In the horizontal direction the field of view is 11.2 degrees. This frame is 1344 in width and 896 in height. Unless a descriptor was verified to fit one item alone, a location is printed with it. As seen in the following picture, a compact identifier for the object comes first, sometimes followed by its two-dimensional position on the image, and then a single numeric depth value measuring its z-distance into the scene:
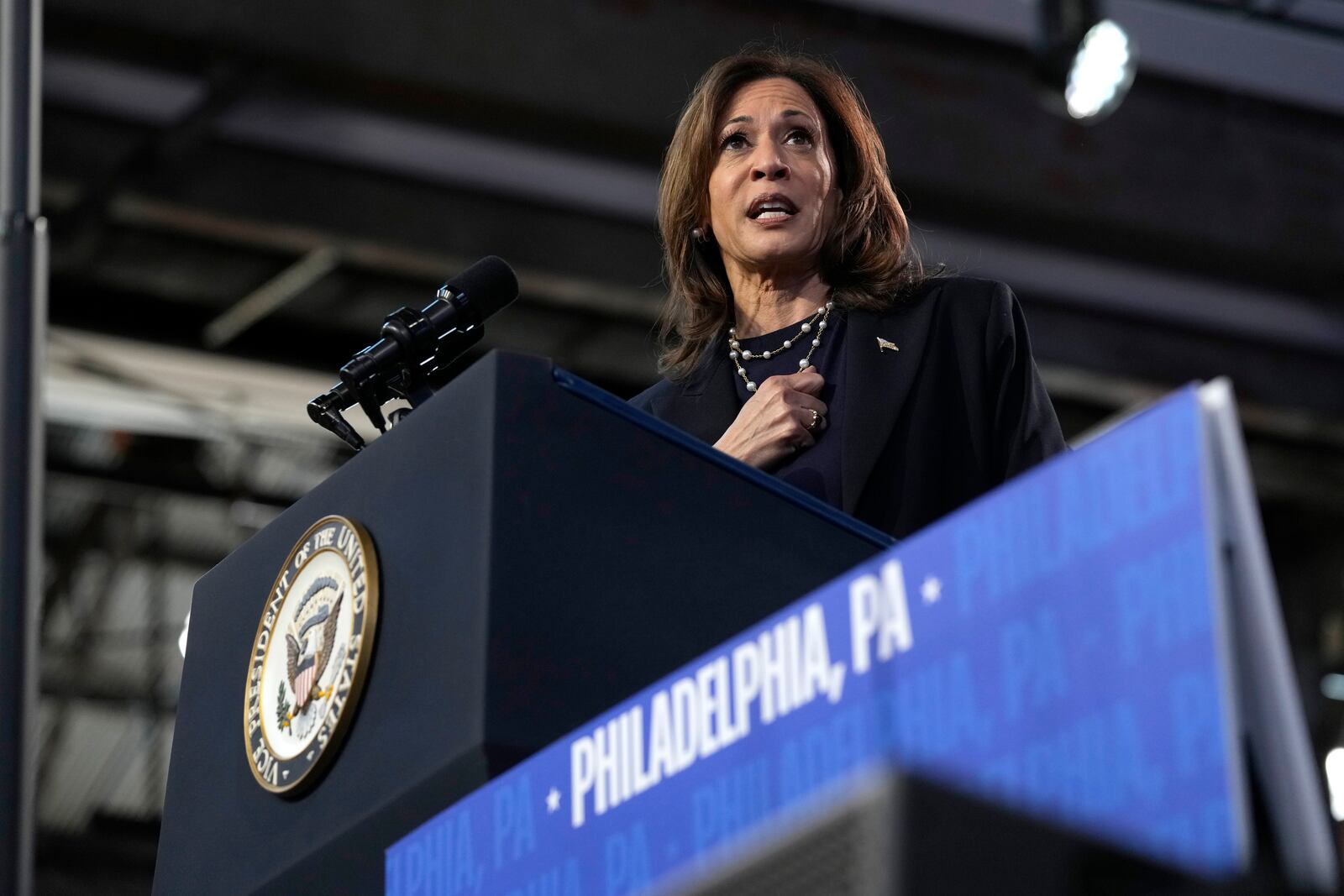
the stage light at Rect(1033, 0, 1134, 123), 10.27
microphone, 5.80
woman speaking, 6.05
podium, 5.51
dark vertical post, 5.96
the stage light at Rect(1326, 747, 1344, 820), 18.42
